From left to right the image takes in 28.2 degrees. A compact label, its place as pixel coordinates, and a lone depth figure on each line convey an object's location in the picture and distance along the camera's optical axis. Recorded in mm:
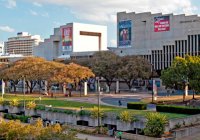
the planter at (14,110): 66500
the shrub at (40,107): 61241
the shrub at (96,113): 50997
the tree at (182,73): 65875
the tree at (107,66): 111250
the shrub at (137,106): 58906
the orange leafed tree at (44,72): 88250
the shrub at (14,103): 66438
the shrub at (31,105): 62656
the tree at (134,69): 106312
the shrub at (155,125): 42156
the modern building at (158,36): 114750
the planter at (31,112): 62688
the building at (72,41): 159875
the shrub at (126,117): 47531
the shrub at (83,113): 53219
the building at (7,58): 174538
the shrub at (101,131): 47275
